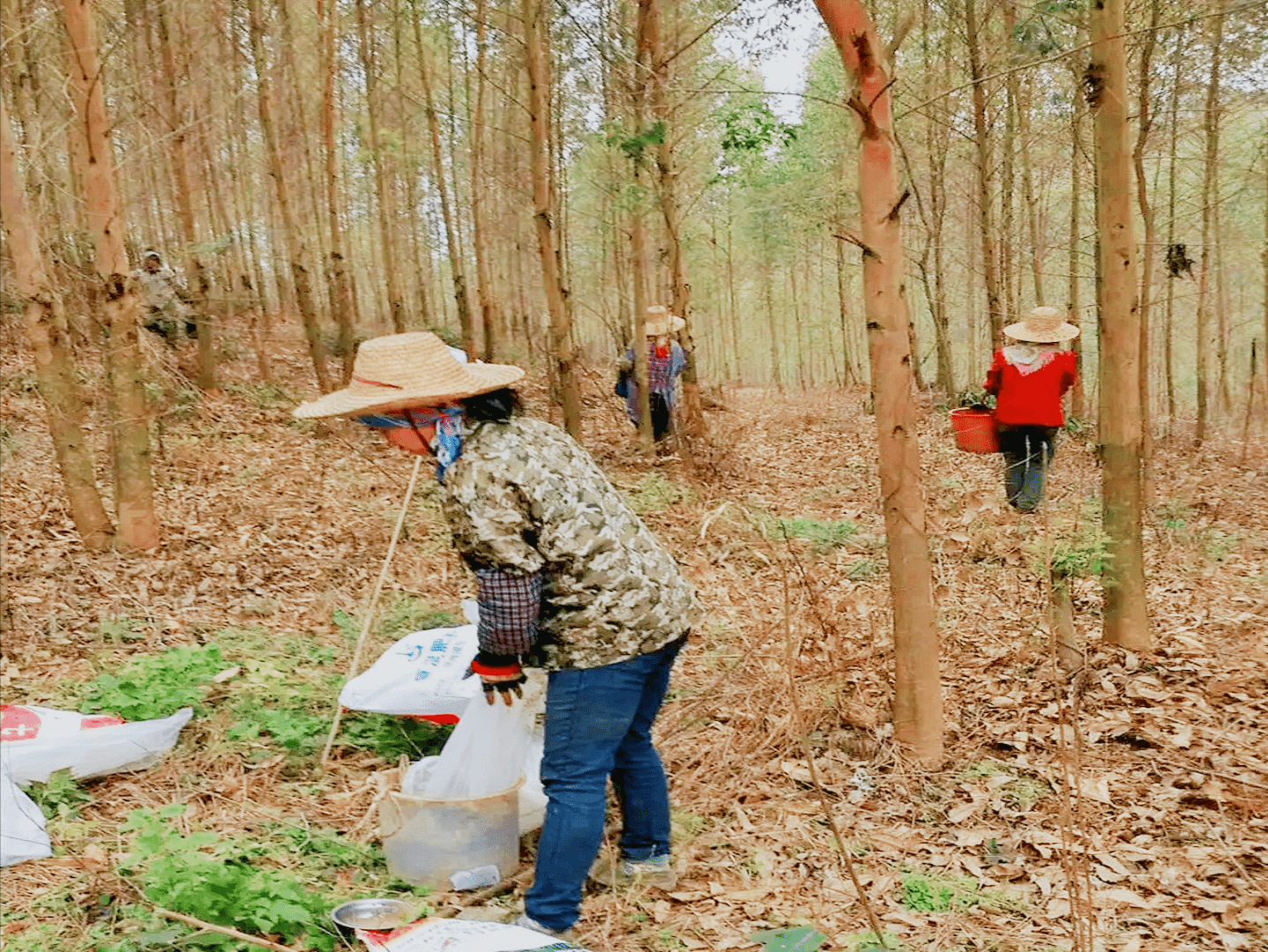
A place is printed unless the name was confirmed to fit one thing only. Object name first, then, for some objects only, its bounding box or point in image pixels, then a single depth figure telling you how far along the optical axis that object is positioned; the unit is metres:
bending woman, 2.63
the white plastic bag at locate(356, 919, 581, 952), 2.38
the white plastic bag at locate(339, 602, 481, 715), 3.71
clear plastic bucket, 3.00
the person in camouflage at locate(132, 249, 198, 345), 12.39
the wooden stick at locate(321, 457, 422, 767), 3.66
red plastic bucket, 7.04
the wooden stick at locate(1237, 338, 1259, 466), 10.37
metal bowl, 2.68
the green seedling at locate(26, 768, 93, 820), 3.42
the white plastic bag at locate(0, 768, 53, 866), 3.10
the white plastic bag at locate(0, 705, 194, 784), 3.47
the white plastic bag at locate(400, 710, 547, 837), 3.21
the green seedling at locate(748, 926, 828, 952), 2.06
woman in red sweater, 6.75
